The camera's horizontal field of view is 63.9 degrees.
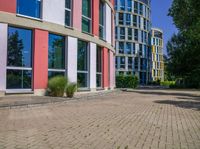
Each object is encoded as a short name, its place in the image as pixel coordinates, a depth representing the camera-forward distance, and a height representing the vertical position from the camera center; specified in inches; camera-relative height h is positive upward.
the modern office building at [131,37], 1378.7 +364.2
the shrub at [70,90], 355.8 -27.4
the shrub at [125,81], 811.2 -16.3
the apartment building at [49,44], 332.0 +82.0
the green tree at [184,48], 597.4 +168.0
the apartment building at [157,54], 1827.4 +286.1
